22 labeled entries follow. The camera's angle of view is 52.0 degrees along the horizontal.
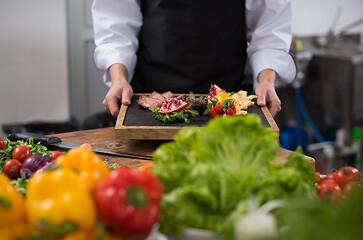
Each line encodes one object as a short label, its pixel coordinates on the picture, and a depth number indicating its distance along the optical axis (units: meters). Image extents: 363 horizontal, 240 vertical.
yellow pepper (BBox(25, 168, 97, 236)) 0.64
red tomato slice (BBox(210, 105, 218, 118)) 2.02
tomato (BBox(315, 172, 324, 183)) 1.13
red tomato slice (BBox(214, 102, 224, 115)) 1.98
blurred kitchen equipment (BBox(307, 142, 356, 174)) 4.48
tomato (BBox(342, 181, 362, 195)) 0.94
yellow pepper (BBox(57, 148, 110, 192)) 0.75
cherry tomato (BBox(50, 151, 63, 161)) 1.26
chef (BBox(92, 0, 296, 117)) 2.35
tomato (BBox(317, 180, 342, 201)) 0.87
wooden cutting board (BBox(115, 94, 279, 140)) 1.83
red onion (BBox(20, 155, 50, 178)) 1.09
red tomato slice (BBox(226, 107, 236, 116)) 1.96
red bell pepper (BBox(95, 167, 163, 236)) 0.64
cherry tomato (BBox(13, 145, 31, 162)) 1.32
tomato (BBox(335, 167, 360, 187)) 1.09
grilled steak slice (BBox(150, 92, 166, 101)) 2.20
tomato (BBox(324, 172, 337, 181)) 1.14
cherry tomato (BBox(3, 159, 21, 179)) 1.18
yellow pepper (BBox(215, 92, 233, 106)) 1.99
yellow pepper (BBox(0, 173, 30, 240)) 0.69
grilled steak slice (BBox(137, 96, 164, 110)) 2.10
